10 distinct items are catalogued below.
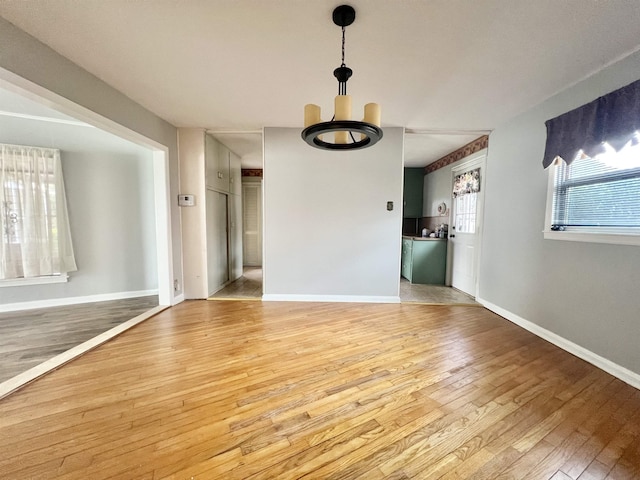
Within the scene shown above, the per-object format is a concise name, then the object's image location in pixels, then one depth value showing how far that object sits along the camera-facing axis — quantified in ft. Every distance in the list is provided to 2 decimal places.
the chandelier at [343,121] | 4.71
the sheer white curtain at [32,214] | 9.96
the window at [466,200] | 12.88
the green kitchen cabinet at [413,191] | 18.63
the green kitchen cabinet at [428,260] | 15.29
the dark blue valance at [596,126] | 6.07
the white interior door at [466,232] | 12.57
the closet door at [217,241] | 12.54
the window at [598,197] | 6.23
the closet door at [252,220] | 20.52
